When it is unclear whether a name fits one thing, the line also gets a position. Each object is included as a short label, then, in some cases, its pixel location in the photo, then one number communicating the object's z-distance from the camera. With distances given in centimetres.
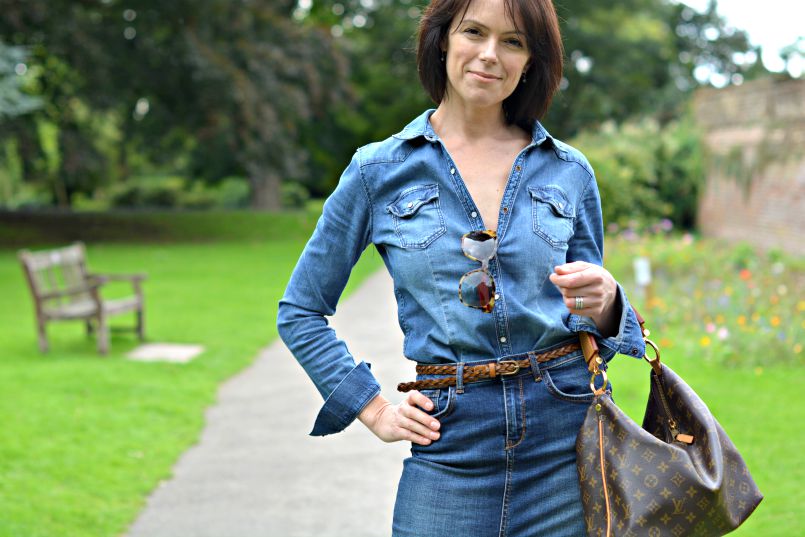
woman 213
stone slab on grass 990
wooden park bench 1012
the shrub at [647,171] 1764
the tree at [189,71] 2335
